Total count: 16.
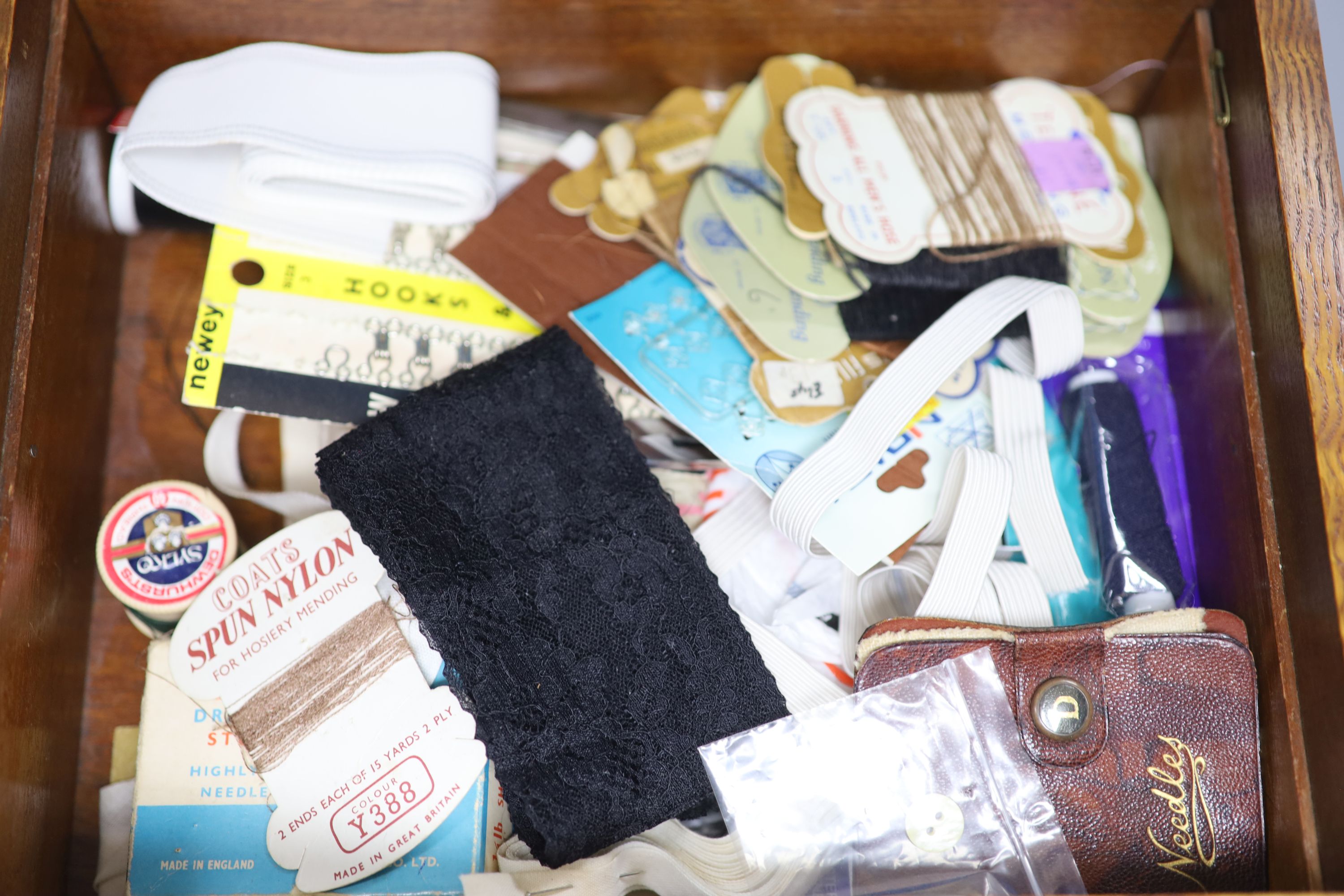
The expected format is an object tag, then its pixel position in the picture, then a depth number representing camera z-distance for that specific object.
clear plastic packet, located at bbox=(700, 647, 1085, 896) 0.40
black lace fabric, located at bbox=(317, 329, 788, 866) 0.41
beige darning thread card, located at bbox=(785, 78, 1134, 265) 0.45
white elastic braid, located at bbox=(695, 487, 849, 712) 0.42
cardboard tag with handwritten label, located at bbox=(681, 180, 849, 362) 0.44
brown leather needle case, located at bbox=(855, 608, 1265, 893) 0.40
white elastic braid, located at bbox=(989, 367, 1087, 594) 0.44
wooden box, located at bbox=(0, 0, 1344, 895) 0.40
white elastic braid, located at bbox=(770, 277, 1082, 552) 0.43
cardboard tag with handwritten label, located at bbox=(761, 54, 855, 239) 0.45
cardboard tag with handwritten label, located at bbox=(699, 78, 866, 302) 0.45
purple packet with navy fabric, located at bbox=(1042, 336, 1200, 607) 0.44
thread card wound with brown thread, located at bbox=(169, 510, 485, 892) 0.41
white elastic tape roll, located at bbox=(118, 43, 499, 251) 0.45
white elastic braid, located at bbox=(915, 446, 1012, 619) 0.42
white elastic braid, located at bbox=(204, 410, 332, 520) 0.44
